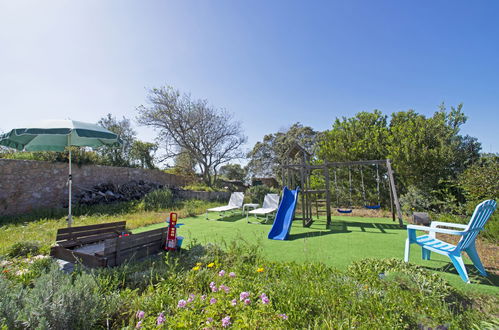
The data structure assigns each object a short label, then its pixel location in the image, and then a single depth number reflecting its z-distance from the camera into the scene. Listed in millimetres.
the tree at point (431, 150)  8070
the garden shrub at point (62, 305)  1383
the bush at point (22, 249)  3504
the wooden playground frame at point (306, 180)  6318
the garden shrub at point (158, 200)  9039
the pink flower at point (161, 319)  1464
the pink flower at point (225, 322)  1427
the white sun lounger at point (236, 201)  8355
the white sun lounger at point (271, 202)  7677
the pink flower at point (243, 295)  1612
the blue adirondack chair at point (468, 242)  2562
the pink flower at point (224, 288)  1809
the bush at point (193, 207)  8565
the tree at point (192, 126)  14701
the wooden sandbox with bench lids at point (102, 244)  2918
